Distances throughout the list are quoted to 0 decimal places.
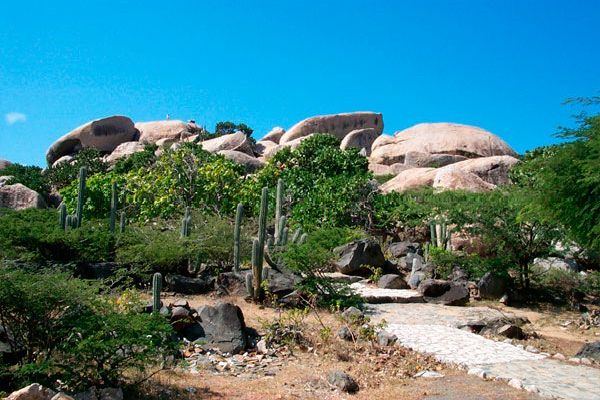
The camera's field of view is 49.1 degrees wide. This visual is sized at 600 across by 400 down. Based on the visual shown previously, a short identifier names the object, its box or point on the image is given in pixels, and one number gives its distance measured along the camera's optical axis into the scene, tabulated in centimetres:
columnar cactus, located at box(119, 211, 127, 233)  1647
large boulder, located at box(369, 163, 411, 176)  3481
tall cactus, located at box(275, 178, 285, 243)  1696
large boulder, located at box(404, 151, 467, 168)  3541
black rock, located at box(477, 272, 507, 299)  1468
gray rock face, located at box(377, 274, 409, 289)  1520
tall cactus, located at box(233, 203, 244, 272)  1413
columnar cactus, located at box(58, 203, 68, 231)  1566
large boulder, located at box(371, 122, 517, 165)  3647
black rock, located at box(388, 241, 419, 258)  1859
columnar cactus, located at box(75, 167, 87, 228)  1690
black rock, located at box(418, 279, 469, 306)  1396
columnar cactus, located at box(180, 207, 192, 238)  1550
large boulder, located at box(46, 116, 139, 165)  4338
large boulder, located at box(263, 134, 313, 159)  4103
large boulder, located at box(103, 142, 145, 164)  4063
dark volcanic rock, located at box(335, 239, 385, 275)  1630
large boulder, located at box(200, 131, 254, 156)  3875
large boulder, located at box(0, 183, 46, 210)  3038
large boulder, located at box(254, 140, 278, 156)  4635
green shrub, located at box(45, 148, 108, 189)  3359
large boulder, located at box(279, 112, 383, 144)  4812
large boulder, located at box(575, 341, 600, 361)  922
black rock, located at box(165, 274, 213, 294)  1334
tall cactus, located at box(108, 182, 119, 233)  1676
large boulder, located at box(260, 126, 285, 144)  5294
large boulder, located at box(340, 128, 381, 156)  4546
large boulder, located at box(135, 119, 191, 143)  4603
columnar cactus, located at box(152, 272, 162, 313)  947
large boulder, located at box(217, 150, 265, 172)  3338
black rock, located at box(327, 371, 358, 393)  747
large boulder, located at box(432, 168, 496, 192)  2292
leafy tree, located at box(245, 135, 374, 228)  2186
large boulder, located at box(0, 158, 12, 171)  3942
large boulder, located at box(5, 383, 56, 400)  565
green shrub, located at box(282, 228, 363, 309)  1238
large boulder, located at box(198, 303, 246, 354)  917
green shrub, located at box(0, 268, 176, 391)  644
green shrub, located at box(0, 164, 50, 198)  3303
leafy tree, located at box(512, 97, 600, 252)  967
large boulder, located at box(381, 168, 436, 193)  2519
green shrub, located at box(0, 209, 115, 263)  1403
